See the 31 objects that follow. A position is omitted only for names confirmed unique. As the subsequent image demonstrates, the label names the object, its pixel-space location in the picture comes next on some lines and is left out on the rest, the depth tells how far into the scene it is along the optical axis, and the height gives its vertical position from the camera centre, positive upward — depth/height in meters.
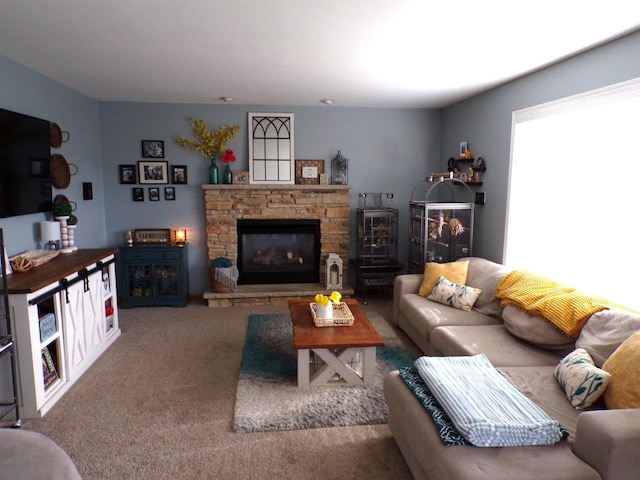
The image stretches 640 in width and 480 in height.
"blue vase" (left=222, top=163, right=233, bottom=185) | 5.32 +0.24
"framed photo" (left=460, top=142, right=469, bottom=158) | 4.91 +0.54
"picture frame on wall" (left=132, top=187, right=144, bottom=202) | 5.33 +0.02
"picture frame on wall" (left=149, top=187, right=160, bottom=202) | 5.36 +0.04
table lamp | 3.69 -0.32
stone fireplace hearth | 5.29 -0.23
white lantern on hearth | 5.37 -0.94
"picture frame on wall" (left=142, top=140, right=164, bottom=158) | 5.29 +0.56
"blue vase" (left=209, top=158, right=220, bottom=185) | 5.28 +0.27
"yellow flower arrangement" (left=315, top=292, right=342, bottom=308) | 3.42 -0.82
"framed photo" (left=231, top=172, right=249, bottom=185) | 5.38 +0.21
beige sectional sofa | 1.69 -1.04
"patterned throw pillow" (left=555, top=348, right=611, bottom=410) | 2.17 -0.95
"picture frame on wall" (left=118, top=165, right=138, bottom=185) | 5.28 +0.25
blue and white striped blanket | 1.84 -0.98
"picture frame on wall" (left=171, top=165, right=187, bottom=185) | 5.34 +0.26
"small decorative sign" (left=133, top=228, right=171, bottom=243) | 5.36 -0.50
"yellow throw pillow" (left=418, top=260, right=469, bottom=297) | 4.11 -0.74
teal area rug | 2.76 -1.42
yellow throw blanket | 2.72 -0.71
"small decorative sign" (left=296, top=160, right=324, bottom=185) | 5.52 +0.31
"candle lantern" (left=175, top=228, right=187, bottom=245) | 5.40 -0.51
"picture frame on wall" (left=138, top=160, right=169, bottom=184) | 5.30 +0.29
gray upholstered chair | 1.52 -0.97
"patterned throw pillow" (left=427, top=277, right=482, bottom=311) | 3.80 -0.88
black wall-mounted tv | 3.18 +0.23
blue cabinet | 5.09 -0.95
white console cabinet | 2.71 -0.92
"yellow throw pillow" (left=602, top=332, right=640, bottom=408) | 2.01 -0.86
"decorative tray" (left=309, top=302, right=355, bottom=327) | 3.37 -0.97
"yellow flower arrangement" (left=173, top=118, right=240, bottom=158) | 5.25 +0.68
